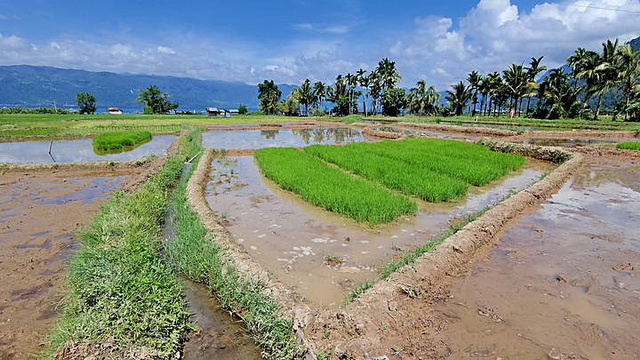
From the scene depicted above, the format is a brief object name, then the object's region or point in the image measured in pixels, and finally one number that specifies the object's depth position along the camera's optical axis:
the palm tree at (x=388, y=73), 48.91
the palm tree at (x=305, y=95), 50.62
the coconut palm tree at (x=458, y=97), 43.78
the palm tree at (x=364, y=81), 49.90
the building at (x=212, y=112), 56.69
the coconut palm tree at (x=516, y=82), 35.81
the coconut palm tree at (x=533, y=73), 35.22
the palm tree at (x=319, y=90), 50.87
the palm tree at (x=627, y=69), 27.20
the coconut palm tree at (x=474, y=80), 41.83
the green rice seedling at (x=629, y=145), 13.46
